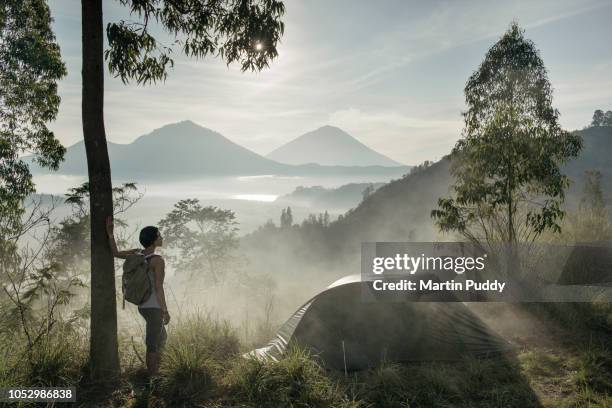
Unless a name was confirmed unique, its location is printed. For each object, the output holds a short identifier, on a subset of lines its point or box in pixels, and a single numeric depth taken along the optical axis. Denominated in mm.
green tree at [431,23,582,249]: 10406
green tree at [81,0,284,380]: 5379
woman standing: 5340
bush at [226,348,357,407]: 4797
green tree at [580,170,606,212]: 21867
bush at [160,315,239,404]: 5121
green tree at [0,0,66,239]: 10992
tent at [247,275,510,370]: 6754
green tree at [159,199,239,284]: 27750
